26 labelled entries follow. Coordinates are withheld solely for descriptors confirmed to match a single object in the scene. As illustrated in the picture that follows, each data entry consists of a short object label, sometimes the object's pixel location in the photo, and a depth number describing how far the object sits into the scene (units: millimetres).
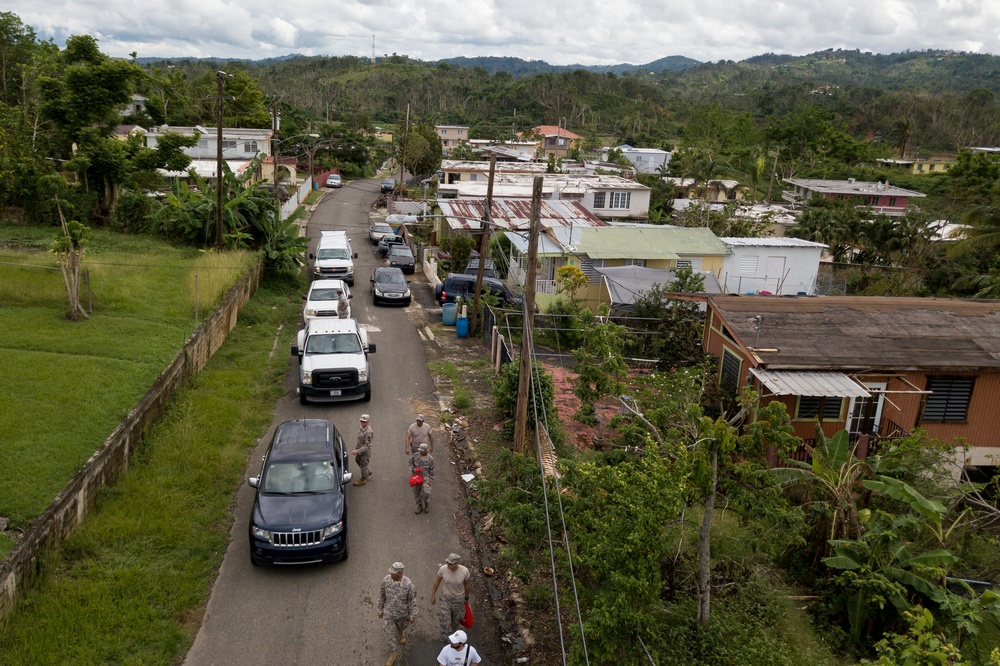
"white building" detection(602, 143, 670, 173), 75062
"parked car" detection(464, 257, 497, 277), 30072
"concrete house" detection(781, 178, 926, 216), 58156
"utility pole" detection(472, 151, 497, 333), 21681
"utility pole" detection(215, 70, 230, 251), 22306
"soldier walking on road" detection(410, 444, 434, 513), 12586
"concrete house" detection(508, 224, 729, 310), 28047
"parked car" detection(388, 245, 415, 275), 32531
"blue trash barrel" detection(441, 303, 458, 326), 24828
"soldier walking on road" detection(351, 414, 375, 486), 13617
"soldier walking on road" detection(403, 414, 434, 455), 13023
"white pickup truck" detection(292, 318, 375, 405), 16875
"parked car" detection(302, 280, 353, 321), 22469
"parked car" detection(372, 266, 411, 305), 26875
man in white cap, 7875
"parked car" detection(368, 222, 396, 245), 38250
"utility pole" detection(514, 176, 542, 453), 12805
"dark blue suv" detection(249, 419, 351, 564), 10617
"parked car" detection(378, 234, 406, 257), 35878
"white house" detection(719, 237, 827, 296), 29609
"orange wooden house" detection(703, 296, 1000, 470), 15070
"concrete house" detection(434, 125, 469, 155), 95438
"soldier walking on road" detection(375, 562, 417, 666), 8969
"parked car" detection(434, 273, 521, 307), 26905
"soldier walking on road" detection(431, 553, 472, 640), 9156
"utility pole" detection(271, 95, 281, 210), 37356
